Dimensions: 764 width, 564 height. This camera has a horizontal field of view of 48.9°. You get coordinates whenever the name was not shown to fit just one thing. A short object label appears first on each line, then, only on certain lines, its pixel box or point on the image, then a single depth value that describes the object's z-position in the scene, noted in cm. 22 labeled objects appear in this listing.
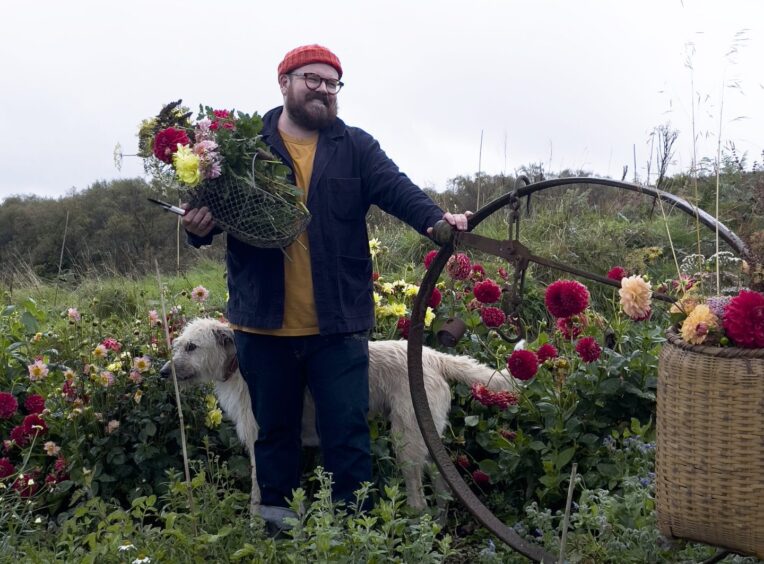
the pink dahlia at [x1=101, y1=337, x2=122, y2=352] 512
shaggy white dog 464
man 413
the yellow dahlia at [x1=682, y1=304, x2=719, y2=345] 270
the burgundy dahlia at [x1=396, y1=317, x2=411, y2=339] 554
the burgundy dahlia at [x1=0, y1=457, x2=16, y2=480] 477
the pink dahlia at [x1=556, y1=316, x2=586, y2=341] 481
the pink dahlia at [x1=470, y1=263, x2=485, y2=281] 585
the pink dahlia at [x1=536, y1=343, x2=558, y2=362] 461
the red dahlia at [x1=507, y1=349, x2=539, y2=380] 438
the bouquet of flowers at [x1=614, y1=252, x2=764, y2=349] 261
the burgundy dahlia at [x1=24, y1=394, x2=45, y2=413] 497
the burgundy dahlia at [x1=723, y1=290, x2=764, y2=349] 260
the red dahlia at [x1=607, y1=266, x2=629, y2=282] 460
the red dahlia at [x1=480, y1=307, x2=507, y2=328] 469
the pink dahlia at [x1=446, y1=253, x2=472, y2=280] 550
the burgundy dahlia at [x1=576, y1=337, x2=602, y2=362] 450
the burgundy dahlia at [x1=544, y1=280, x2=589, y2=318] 387
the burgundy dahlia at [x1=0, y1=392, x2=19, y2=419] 511
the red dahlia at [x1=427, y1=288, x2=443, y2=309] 535
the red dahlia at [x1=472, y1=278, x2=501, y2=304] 478
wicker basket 263
